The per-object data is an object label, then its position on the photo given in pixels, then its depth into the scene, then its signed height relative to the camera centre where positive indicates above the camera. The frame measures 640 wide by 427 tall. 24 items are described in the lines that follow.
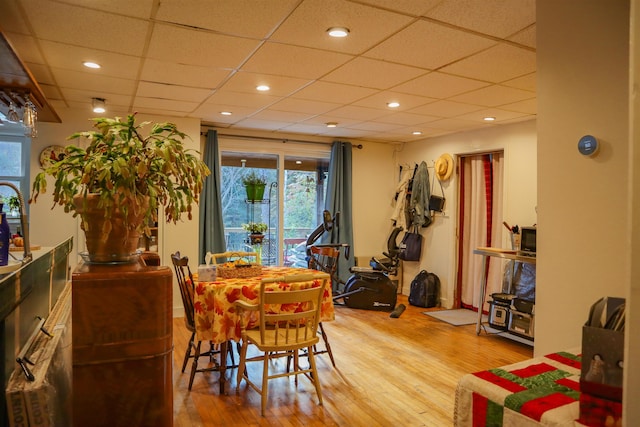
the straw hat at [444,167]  5.85 +0.64
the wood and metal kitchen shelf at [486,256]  4.27 -0.43
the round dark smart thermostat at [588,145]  1.68 +0.27
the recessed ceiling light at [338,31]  2.40 +1.03
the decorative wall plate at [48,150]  4.49 +0.65
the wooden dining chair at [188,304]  3.14 -0.71
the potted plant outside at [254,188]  5.73 +0.33
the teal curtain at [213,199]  5.45 +0.17
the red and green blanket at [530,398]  1.12 -0.53
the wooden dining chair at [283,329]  2.73 -0.79
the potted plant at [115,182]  1.44 +0.11
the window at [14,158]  5.78 +0.75
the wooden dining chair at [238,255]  4.12 -0.42
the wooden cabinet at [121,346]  1.36 -0.44
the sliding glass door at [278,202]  5.94 +0.16
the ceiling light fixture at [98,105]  4.16 +1.07
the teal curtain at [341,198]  6.38 +0.22
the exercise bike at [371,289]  5.55 -1.00
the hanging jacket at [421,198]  6.18 +0.22
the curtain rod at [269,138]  5.78 +1.05
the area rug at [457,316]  5.09 -1.29
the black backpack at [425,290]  5.82 -1.06
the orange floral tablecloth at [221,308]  2.93 -0.66
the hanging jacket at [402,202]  6.55 +0.17
